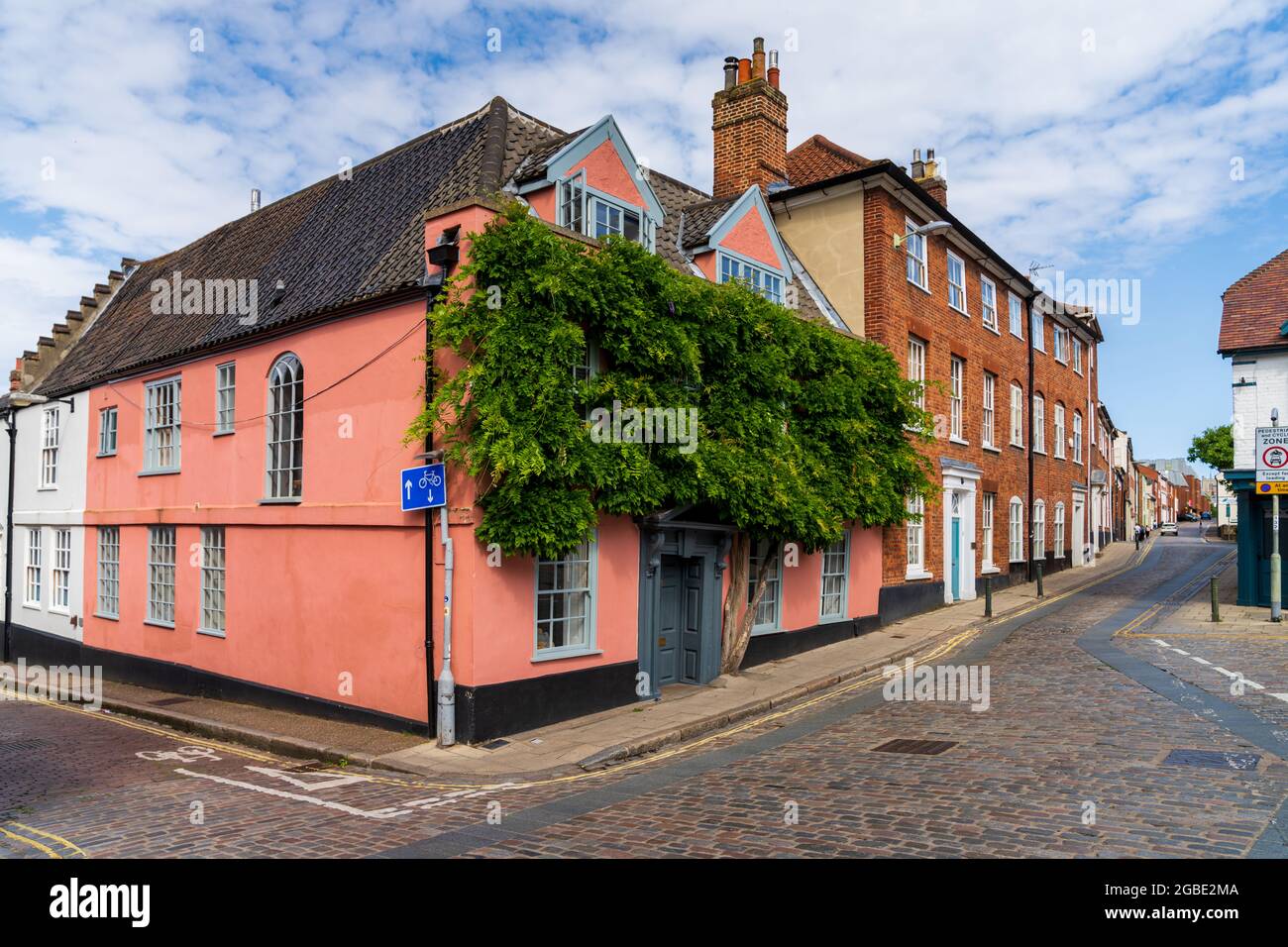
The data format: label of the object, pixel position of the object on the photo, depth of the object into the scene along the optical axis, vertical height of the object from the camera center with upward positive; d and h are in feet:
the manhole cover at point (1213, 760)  28.40 -8.36
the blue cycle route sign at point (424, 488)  37.22 +0.34
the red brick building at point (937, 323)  68.69 +14.79
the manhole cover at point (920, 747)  32.12 -8.95
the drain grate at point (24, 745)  41.22 -11.23
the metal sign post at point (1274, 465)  63.87 +2.01
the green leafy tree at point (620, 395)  36.17 +4.49
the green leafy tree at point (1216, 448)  237.45 +12.09
